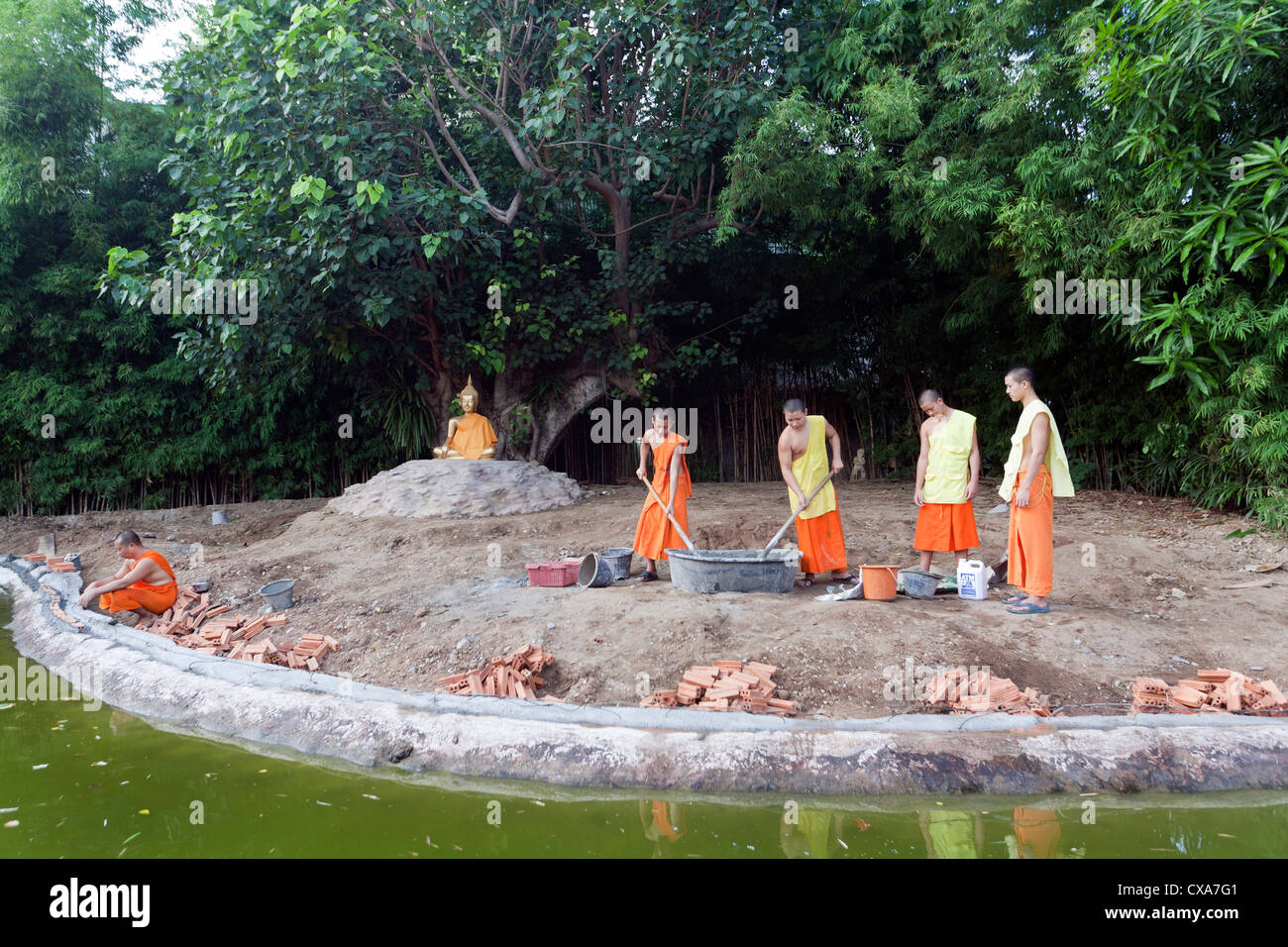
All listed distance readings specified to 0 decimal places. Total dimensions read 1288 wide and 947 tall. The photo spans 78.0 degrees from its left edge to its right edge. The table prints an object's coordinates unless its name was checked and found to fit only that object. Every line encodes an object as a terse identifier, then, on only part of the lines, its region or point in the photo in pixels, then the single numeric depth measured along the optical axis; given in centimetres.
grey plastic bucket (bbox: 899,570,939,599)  486
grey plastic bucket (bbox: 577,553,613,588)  538
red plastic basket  537
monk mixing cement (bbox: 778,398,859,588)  543
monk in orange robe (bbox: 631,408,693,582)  555
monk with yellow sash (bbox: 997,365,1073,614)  446
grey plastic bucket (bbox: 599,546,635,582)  553
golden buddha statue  863
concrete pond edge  284
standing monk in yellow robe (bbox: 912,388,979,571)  516
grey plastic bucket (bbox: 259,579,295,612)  529
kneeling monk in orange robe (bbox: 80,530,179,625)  545
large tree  703
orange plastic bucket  459
